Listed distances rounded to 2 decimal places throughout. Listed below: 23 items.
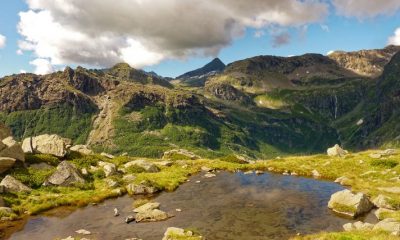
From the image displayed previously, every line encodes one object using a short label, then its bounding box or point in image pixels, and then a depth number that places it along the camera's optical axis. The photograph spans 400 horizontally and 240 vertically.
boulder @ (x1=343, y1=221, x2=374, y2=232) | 38.97
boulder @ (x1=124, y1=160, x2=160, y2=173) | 83.68
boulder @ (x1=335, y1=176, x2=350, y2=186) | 71.19
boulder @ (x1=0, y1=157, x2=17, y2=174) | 63.28
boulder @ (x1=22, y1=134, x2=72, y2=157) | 78.38
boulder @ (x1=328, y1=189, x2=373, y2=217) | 49.50
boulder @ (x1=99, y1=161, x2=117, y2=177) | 74.32
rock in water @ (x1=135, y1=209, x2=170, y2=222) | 48.28
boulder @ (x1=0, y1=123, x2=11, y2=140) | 76.58
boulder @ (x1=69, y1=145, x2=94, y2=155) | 97.70
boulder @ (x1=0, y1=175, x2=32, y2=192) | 58.50
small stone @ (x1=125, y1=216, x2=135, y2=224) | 47.85
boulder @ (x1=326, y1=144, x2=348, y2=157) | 104.72
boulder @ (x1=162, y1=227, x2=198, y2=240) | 39.09
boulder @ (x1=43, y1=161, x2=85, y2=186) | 64.62
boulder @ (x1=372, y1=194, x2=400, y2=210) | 50.79
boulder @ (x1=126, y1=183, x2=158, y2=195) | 64.94
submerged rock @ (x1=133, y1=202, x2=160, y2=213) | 51.94
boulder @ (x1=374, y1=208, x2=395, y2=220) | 47.00
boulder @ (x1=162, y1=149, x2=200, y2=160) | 121.62
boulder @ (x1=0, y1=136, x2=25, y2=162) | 66.78
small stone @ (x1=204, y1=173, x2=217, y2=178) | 82.47
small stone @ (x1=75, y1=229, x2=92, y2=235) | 43.84
